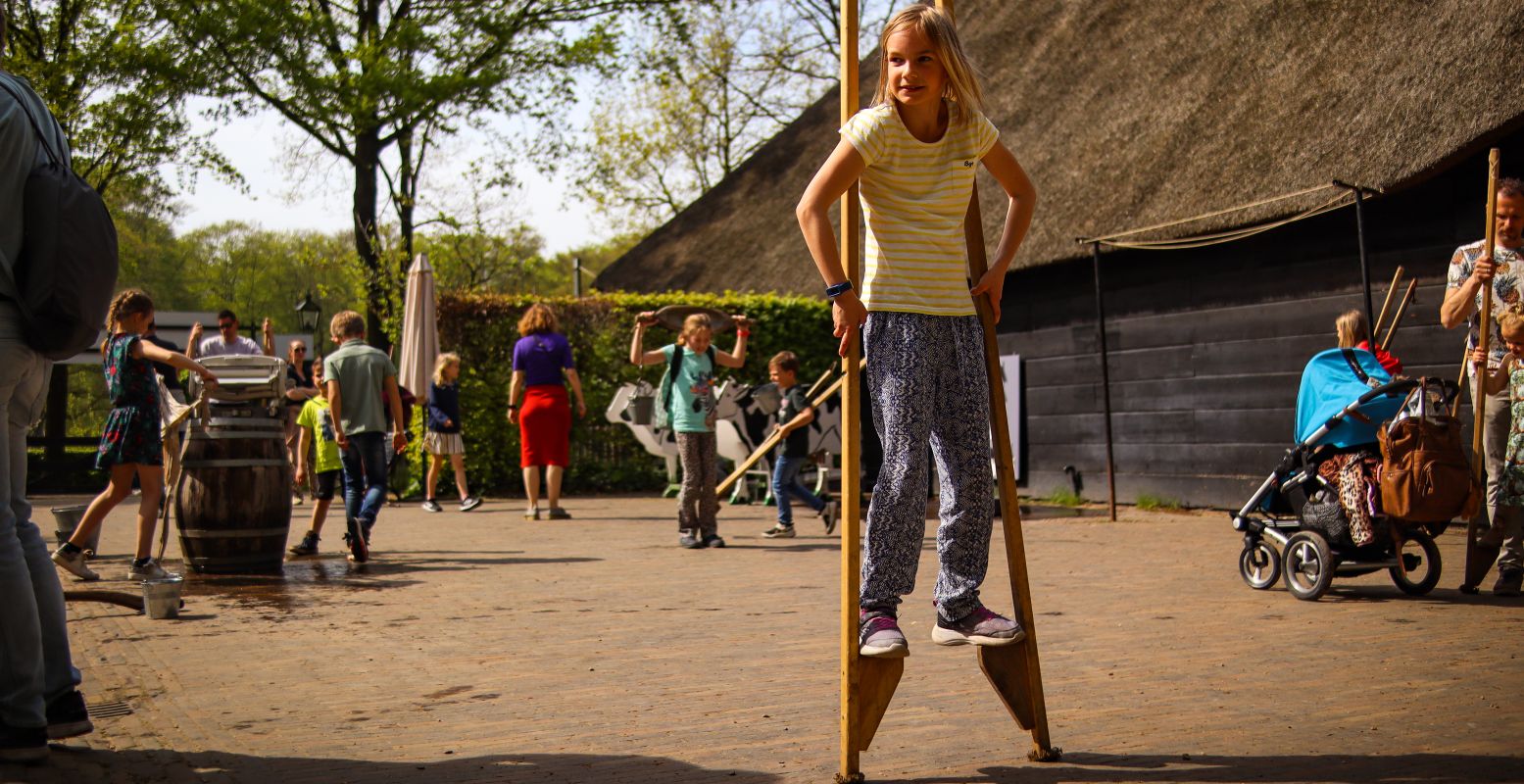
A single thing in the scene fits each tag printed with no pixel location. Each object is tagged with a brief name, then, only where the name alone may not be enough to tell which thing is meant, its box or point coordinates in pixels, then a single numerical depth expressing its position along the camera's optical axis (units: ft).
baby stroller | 24.27
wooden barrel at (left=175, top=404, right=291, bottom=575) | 29.76
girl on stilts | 13.38
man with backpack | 13.41
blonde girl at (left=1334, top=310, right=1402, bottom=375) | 26.78
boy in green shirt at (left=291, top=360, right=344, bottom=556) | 35.19
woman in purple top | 45.60
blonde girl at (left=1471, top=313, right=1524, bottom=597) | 23.80
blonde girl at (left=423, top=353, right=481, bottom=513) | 53.42
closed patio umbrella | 57.41
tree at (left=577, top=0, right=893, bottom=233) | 141.38
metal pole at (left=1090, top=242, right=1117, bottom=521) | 43.53
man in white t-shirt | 43.78
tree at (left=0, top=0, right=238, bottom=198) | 84.53
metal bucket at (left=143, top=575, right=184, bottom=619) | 23.87
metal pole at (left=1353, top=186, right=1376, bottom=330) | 36.14
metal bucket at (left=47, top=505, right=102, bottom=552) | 33.99
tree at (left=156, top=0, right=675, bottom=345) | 87.30
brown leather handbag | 23.08
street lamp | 95.35
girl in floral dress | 28.25
